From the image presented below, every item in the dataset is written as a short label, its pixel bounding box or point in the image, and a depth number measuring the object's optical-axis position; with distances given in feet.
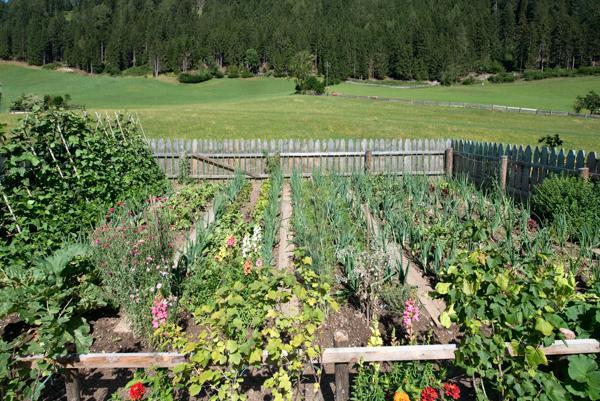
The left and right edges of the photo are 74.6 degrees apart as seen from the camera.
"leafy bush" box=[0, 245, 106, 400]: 7.84
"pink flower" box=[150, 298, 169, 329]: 10.03
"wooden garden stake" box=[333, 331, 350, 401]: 8.12
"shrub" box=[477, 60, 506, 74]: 291.99
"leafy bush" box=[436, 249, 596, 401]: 7.34
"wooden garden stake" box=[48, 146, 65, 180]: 20.60
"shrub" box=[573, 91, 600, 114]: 104.83
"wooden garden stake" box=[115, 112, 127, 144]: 29.20
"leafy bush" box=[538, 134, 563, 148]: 36.42
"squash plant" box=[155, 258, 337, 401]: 7.21
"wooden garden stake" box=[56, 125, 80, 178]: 21.26
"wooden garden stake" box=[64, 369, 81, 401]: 8.27
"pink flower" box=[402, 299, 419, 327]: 10.55
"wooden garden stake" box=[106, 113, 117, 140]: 27.97
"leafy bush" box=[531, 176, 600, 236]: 19.99
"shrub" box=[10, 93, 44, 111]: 20.41
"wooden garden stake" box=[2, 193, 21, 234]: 16.96
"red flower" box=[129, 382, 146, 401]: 7.13
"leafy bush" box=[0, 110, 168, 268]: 17.61
